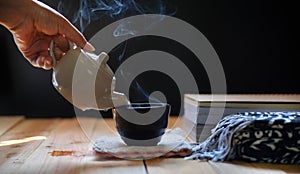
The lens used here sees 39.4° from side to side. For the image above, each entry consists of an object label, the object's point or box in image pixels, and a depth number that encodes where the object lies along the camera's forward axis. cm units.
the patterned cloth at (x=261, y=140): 71
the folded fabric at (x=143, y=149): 77
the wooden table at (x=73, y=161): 69
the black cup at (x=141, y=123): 78
